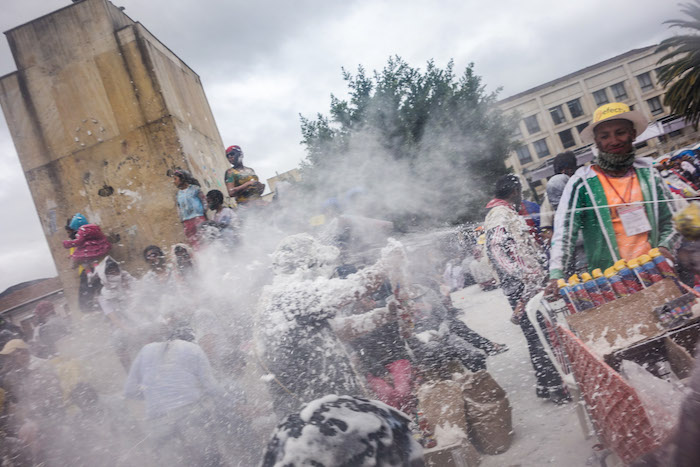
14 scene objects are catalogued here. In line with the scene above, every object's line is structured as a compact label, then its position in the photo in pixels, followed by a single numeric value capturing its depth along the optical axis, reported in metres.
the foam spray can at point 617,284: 1.86
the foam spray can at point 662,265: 1.79
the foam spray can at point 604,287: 1.88
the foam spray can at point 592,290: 1.89
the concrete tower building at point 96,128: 4.64
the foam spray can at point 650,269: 1.81
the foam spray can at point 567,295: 1.99
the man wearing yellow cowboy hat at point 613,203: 2.11
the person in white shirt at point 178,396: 3.14
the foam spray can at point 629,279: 1.84
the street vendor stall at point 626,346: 1.53
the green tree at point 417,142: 8.26
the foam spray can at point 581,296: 1.94
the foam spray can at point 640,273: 1.82
